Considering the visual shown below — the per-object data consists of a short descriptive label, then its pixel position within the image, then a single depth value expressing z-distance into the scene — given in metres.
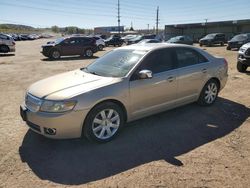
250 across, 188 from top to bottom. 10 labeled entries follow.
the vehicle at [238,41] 17.89
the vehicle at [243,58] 7.31
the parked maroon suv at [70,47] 13.64
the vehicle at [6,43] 15.25
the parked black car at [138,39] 24.08
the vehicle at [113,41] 25.38
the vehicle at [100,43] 19.87
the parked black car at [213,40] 23.63
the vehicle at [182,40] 21.88
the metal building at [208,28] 32.66
